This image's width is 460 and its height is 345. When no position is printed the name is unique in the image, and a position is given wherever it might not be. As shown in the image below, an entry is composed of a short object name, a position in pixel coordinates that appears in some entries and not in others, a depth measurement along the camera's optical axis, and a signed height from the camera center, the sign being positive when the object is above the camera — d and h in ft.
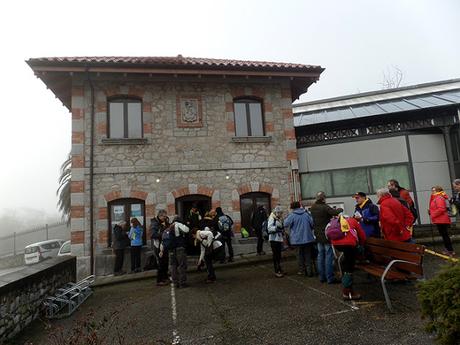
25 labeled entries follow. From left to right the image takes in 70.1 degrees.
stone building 34.60 +8.51
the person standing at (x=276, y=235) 24.67 -2.03
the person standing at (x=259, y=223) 34.14 -1.49
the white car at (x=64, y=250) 60.87 -5.40
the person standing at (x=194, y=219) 32.50 -0.61
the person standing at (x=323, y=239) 20.92 -2.17
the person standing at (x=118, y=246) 32.17 -2.77
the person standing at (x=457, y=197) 24.23 -0.03
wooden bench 15.61 -3.14
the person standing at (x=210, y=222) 28.53 -0.89
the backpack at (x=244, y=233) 36.32 -2.58
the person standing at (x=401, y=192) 22.92 +0.57
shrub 8.36 -2.85
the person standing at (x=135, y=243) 32.43 -2.62
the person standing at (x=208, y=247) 25.00 -2.67
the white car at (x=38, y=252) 68.57 -6.29
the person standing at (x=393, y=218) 19.19 -1.06
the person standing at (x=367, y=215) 21.34 -0.87
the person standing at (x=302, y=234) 23.29 -1.96
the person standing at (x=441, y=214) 24.26 -1.22
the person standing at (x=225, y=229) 31.12 -1.68
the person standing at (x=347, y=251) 17.19 -2.50
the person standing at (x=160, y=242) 26.03 -2.19
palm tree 74.54 +7.02
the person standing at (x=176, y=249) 24.55 -2.59
